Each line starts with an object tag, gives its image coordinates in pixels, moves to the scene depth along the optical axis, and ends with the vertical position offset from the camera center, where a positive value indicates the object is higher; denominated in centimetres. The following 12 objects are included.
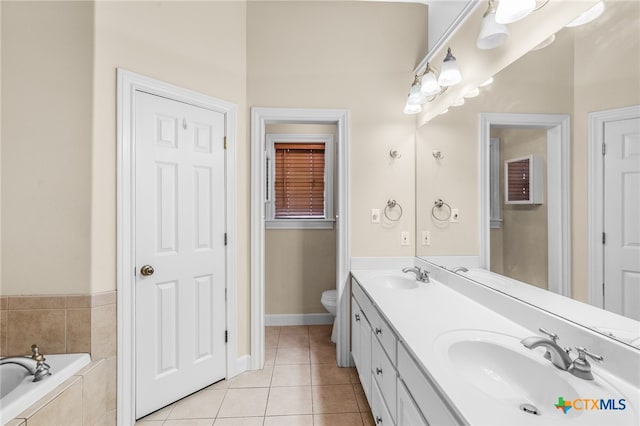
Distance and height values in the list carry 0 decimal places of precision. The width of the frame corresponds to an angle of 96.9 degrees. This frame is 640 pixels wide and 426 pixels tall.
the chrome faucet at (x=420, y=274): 193 -42
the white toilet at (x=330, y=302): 269 -84
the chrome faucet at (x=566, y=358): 82 -44
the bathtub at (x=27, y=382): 115 -77
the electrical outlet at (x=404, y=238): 235 -20
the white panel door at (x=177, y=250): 174 -24
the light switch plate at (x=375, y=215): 234 -1
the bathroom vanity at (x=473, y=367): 72 -48
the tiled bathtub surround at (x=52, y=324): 152 -60
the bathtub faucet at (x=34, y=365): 131 -71
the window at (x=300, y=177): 325 +44
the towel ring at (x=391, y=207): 233 +6
